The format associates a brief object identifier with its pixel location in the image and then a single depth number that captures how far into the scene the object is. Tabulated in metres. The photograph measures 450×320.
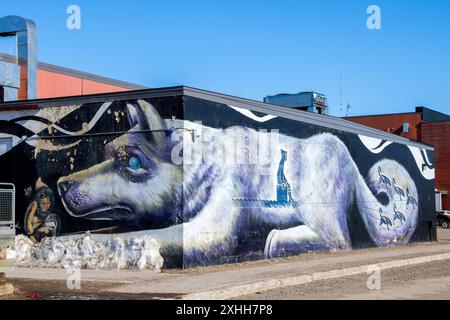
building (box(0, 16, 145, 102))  23.58
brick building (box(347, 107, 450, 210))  57.31
